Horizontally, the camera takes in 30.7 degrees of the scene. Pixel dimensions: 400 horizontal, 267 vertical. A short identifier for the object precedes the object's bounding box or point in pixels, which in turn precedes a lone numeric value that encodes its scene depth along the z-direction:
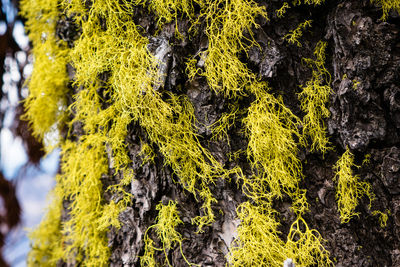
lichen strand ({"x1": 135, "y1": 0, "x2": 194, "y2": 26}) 0.74
